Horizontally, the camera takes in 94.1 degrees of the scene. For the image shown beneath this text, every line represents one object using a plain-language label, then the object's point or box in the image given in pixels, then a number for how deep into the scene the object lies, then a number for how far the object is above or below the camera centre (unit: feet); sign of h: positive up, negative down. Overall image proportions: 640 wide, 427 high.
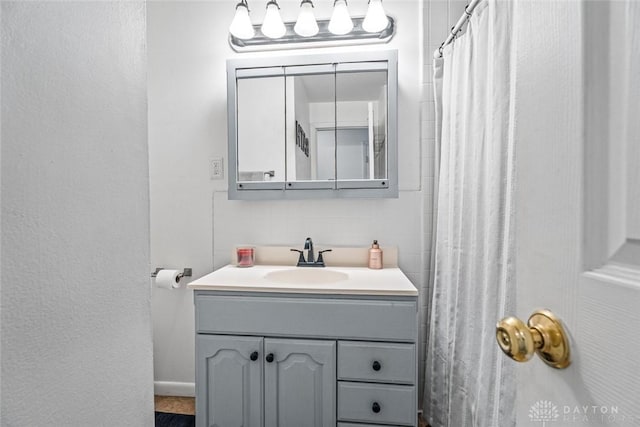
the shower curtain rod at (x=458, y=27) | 3.48 +2.35
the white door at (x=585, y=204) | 0.88 +0.01
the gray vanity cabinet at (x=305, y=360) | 3.71 -1.95
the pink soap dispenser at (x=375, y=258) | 4.95 -0.83
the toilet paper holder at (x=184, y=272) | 5.41 -1.17
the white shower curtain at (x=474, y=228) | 2.88 -0.24
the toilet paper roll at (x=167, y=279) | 5.16 -1.24
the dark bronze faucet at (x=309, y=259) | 5.08 -0.88
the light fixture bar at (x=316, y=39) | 5.00 +2.89
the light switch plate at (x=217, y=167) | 5.49 +0.76
